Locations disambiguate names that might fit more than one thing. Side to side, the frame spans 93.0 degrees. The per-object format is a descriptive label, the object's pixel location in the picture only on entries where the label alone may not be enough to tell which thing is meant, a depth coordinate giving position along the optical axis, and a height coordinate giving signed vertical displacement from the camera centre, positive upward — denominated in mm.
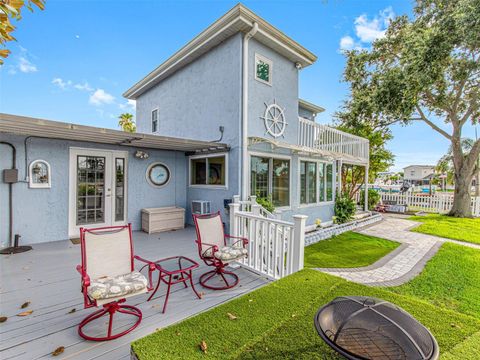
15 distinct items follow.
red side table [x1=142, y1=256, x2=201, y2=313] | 2987 -1614
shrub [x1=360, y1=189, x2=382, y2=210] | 14461 -1094
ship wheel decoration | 7652 +2109
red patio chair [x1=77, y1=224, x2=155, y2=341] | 2428 -1163
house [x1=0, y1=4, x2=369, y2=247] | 5648 +879
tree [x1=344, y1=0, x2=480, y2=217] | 8492 +4710
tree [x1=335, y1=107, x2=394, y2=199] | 13109 +1943
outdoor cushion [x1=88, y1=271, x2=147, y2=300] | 2377 -1192
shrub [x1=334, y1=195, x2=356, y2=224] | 10023 -1290
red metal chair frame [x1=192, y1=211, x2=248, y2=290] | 3715 -1575
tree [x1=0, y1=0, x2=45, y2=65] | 1363 +1029
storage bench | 7086 -1281
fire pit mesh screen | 1437 -1047
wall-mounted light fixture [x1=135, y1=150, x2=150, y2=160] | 7241 +782
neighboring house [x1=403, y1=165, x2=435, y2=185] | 57706 +2357
